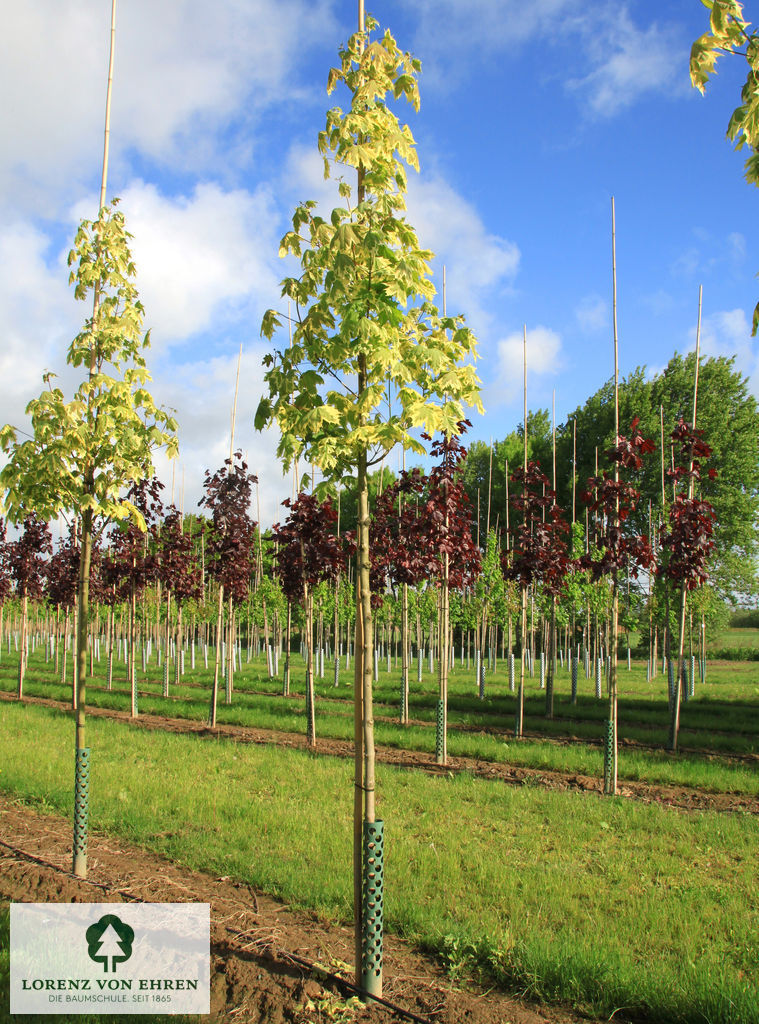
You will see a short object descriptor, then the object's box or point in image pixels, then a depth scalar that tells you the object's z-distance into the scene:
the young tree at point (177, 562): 18.94
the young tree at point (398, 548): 13.84
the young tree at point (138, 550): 16.62
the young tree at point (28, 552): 21.09
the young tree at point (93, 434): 6.27
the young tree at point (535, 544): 14.20
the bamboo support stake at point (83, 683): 6.03
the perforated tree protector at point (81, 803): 5.99
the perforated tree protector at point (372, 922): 4.19
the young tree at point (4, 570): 22.42
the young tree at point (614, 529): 9.43
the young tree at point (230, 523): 15.52
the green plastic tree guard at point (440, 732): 11.26
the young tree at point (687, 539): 12.34
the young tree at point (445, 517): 12.04
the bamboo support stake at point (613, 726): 9.27
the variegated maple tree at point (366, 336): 4.25
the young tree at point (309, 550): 13.01
